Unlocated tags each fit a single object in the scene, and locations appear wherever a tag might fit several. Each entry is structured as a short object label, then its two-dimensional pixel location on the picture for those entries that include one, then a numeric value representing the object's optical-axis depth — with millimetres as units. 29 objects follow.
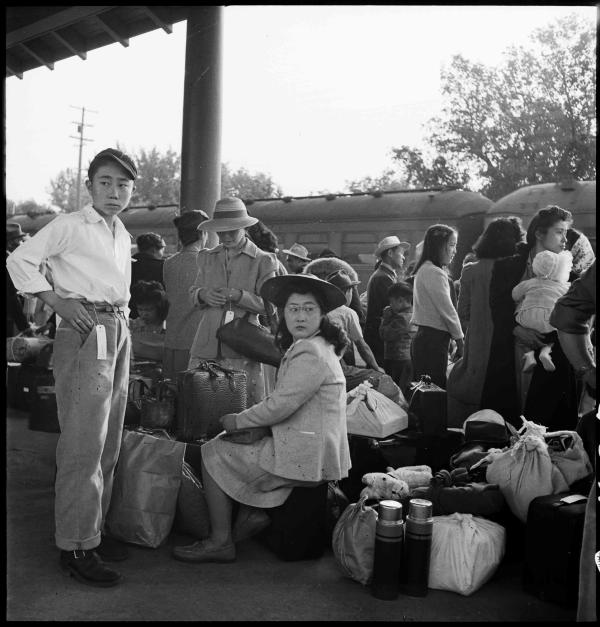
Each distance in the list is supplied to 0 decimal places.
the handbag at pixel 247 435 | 3943
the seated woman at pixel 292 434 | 3801
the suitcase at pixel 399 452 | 4707
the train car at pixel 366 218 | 13398
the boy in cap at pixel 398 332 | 6836
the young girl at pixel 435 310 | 5734
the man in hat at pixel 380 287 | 7223
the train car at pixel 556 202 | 11633
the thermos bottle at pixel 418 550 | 3465
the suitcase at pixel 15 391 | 7789
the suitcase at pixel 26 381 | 7398
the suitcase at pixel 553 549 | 3336
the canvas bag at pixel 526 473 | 3701
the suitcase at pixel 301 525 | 3875
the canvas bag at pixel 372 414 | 4801
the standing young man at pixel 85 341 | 3502
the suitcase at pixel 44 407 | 6707
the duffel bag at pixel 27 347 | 7375
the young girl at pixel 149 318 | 6262
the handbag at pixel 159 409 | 4648
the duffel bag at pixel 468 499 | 3768
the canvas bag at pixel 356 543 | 3572
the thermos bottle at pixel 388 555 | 3430
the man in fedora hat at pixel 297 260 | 7958
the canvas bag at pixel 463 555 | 3492
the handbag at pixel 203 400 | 4574
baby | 4672
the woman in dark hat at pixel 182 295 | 5871
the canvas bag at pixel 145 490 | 3984
